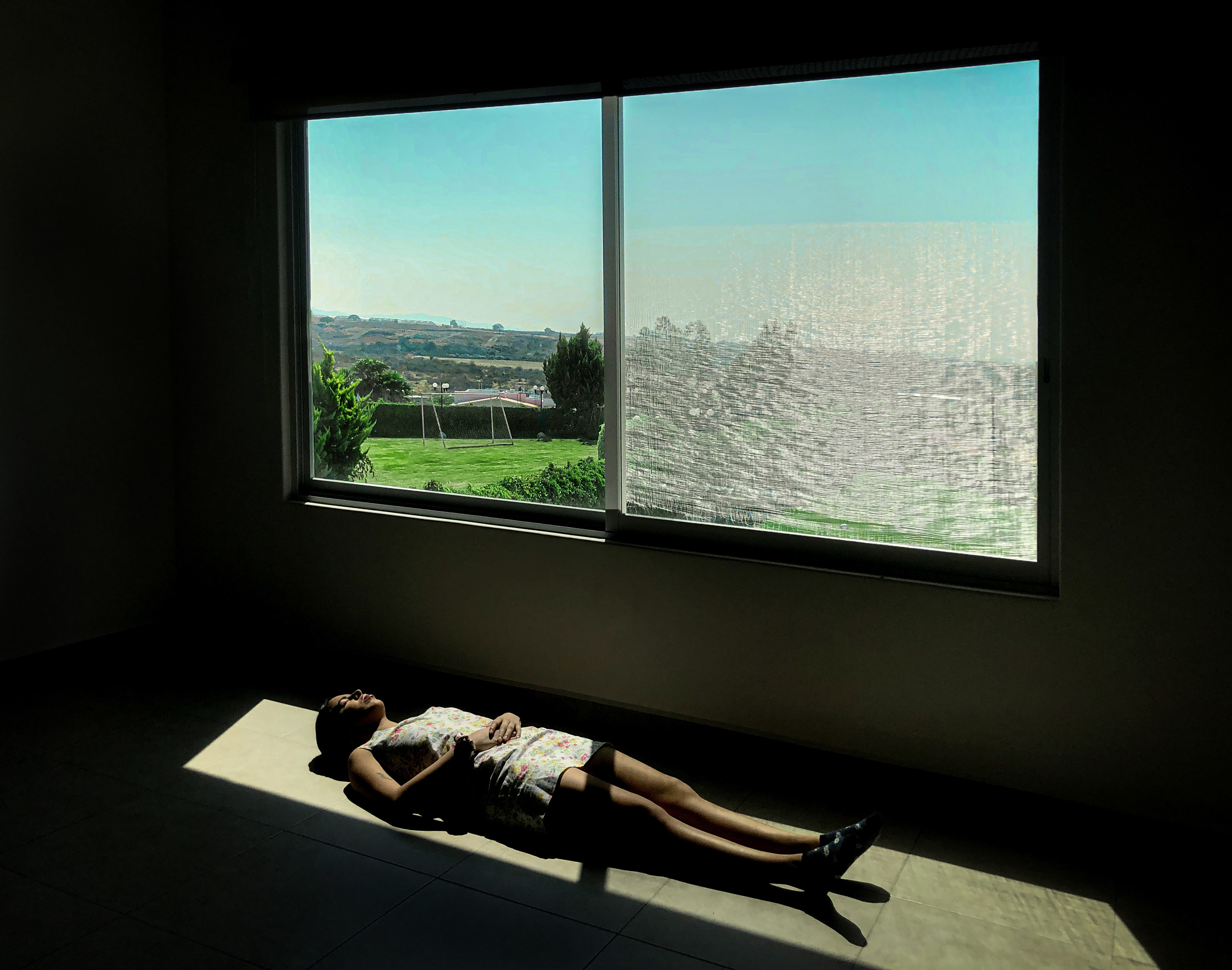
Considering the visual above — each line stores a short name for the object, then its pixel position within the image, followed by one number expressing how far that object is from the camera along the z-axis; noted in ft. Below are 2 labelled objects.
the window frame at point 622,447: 8.78
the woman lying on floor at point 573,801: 7.61
